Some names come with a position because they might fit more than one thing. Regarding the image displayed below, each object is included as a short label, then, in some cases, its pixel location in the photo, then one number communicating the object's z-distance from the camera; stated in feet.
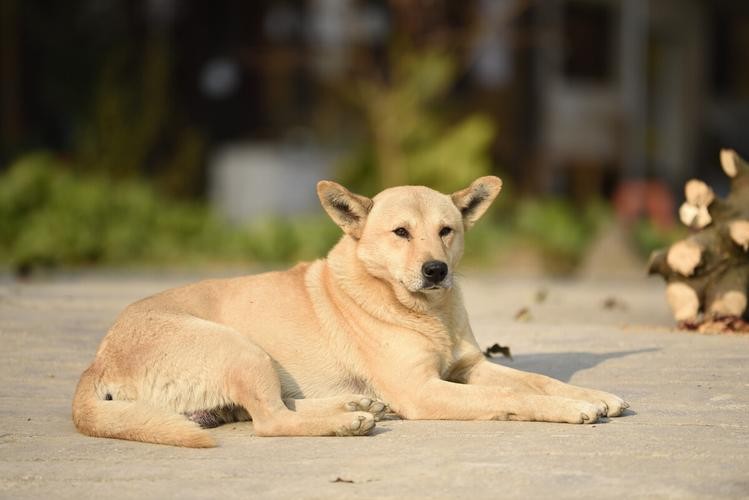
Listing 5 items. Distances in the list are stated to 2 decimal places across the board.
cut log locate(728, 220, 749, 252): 50.08
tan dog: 34.83
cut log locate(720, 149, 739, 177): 52.34
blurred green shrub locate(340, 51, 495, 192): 116.57
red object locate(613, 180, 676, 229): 132.67
